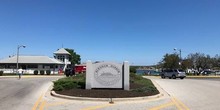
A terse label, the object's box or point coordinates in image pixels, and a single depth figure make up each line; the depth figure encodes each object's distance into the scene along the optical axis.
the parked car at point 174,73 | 22.69
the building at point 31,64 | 32.30
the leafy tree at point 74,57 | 57.74
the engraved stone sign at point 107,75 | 9.13
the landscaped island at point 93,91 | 7.74
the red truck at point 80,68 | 32.72
